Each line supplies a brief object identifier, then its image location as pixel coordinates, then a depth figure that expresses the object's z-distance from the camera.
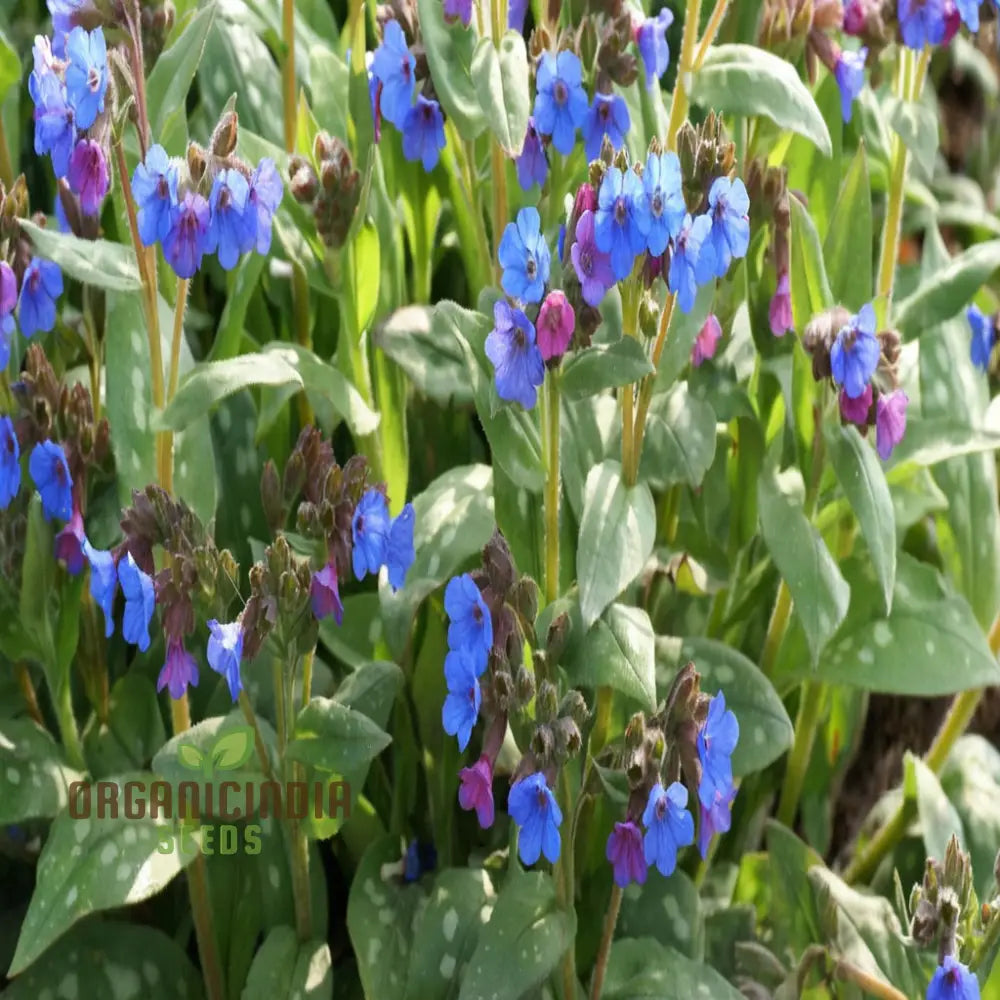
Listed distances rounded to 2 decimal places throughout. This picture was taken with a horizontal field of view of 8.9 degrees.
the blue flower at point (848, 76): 1.97
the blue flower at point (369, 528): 1.85
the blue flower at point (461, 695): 1.83
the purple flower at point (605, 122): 1.90
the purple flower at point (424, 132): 1.93
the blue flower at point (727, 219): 1.83
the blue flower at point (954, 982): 1.85
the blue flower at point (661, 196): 1.81
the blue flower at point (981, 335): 2.03
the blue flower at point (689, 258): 1.82
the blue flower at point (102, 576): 1.86
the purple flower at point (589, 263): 1.82
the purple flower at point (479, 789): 1.83
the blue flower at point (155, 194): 1.83
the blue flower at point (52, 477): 1.90
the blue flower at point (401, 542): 1.85
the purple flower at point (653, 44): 1.92
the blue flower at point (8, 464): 1.90
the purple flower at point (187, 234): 1.83
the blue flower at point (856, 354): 1.88
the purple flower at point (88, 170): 1.84
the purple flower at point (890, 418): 1.89
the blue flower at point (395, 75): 1.91
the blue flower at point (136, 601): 1.84
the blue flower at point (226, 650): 1.82
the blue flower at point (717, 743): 1.83
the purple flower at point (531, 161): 1.91
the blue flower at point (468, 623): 1.83
